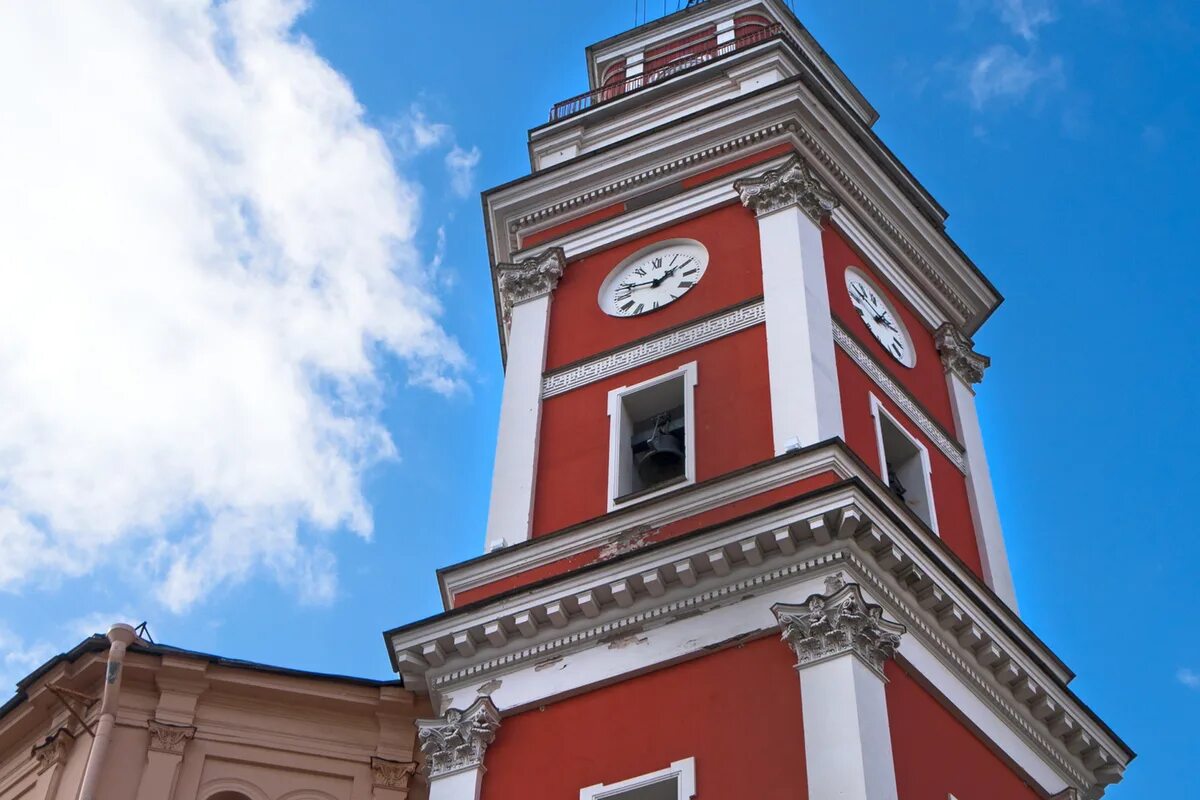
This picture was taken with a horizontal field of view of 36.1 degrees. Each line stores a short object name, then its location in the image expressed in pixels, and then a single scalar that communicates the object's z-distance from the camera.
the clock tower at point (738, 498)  19.91
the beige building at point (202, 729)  22.14
